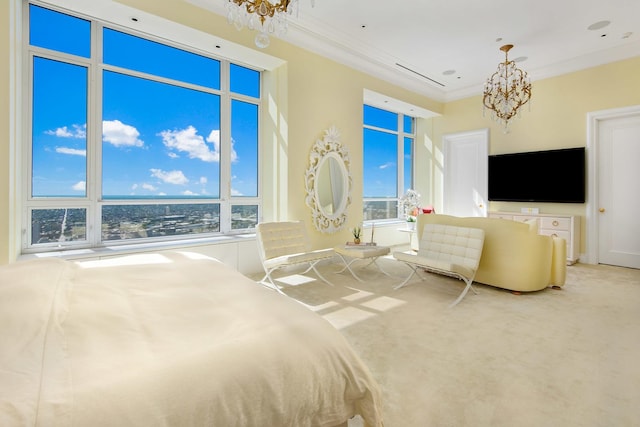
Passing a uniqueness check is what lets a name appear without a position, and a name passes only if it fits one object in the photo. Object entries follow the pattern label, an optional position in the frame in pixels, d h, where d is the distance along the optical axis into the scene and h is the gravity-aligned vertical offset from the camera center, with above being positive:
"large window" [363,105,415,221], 6.86 +1.17
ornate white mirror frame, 5.10 +0.49
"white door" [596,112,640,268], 5.03 +0.36
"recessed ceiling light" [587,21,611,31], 4.38 +2.56
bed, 0.81 -0.44
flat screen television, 5.44 +0.66
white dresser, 5.28 -0.25
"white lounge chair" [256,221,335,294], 3.90 -0.45
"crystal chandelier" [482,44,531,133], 5.38 +2.15
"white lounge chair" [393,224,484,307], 3.52 -0.46
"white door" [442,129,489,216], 6.80 +0.87
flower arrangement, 6.95 +0.25
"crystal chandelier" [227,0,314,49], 2.42 +1.52
